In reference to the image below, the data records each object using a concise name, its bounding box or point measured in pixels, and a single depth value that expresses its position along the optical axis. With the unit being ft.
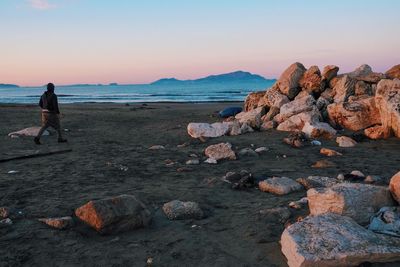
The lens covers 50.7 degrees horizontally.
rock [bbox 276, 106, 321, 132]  44.83
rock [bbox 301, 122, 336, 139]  40.24
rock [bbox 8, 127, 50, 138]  44.41
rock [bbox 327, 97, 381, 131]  43.29
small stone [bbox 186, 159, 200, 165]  29.63
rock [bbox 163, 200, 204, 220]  18.02
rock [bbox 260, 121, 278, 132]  47.03
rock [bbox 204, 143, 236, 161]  30.94
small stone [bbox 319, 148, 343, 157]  32.35
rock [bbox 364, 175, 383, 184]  23.71
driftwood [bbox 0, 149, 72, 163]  31.00
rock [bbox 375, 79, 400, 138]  39.19
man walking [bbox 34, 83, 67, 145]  40.55
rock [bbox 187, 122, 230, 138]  43.33
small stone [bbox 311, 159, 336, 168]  28.20
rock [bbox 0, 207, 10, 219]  17.89
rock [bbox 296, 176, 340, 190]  22.57
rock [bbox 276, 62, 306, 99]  54.75
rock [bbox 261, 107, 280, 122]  50.90
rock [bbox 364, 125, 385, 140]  39.42
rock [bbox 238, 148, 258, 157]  32.22
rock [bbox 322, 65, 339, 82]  54.29
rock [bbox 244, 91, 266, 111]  59.45
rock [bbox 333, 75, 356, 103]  48.87
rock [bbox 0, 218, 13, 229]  16.92
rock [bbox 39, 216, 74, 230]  16.60
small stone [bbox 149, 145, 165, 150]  36.65
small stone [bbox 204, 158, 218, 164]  29.69
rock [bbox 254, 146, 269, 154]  33.57
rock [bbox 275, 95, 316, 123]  47.78
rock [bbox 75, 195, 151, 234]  16.12
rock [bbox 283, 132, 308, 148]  36.32
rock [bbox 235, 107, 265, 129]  47.96
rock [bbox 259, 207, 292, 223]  17.51
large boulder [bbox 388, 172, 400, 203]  16.29
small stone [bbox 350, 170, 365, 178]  24.85
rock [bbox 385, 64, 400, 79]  50.59
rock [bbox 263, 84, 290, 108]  52.39
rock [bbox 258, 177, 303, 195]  21.61
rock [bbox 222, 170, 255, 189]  22.67
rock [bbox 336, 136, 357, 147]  36.54
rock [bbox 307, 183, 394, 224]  15.56
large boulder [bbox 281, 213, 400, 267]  12.60
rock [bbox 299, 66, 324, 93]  53.52
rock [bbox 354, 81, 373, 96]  48.84
